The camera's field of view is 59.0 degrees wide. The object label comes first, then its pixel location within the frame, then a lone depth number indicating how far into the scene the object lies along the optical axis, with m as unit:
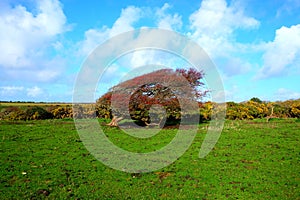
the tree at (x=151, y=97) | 27.16
